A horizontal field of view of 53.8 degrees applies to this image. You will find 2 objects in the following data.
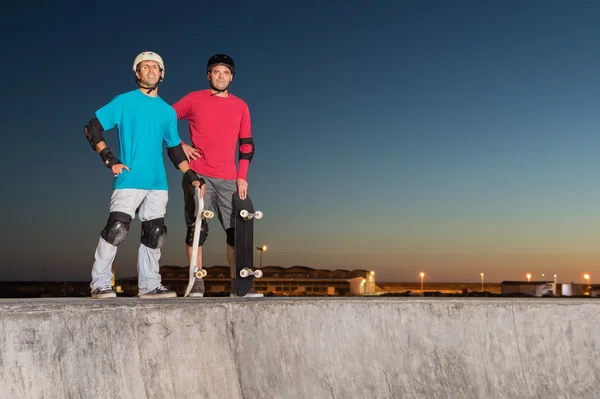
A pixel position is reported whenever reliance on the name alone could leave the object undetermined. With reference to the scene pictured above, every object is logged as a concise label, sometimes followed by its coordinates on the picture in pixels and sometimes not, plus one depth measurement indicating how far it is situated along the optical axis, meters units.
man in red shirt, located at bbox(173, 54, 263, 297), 7.09
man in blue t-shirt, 6.11
